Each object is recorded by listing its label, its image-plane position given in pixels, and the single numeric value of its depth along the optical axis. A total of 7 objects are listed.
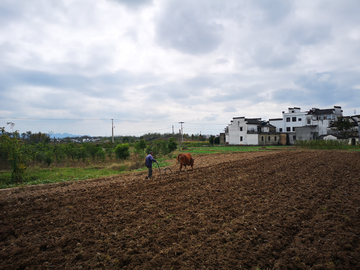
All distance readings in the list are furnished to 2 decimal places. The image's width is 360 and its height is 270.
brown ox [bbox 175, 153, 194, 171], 14.59
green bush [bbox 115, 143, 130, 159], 26.58
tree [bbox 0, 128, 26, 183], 14.34
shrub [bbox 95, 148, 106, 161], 26.65
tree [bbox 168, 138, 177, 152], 33.16
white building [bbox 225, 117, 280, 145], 58.09
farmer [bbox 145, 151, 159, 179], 12.41
